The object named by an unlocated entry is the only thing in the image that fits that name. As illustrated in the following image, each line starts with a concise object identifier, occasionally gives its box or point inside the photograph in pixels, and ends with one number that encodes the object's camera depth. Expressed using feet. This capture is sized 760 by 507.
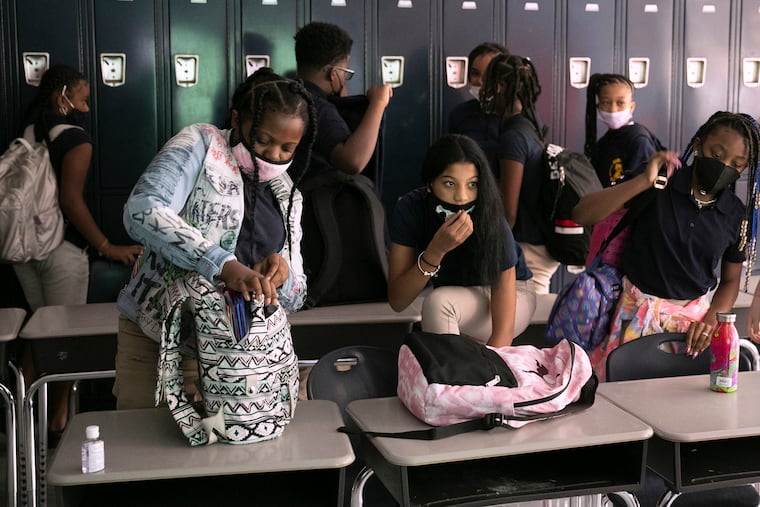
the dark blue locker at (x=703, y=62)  17.97
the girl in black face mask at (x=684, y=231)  9.44
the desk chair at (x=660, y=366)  8.54
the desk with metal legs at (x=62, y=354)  9.70
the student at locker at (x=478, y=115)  14.01
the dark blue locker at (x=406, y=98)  16.56
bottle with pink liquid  8.26
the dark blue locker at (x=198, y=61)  15.70
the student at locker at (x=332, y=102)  11.33
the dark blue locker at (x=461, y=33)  16.75
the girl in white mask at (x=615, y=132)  14.89
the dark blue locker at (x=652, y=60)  17.71
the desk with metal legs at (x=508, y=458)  6.87
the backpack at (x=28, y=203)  13.17
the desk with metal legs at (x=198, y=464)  6.43
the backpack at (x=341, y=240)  11.15
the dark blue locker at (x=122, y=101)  15.40
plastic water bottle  6.27
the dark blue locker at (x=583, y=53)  17.42
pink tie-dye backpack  7.18
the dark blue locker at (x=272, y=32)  15.96
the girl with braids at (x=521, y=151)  12.58
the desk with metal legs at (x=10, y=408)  9.20
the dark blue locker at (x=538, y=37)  17.07
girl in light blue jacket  6.79
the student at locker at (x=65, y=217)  13.65
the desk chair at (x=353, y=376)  8.63
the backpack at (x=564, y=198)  12.50
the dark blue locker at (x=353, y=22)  16.16
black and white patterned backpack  6.75
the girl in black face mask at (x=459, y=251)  9.70
